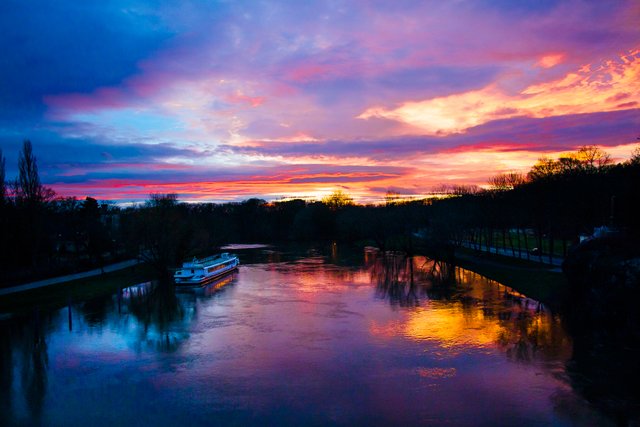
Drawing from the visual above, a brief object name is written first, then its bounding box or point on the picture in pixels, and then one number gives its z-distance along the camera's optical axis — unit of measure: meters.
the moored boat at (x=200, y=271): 44.09
